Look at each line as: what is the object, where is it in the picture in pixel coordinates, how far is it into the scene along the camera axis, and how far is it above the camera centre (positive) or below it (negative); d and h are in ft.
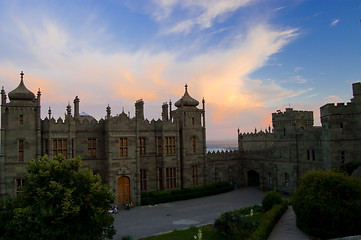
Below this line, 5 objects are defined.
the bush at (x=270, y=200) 88.58 -18.36
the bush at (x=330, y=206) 63.93 -15.05
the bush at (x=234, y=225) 64.03 -19.26
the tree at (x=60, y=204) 54.08 -11.36
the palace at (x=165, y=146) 101.60 -1.95
